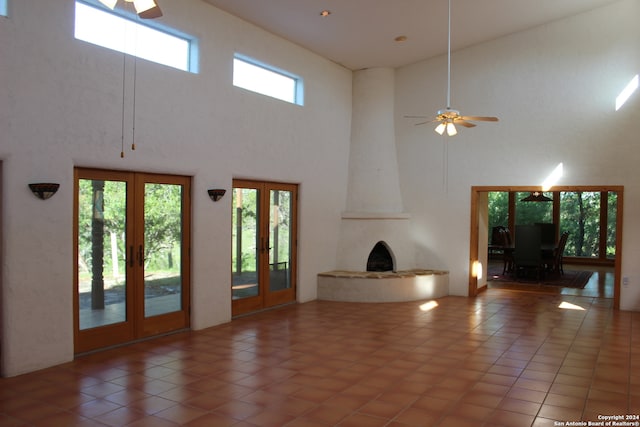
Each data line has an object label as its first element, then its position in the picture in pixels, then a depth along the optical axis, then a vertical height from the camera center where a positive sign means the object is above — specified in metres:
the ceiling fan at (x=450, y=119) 5.48 +1.02
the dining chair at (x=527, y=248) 10.52 -0.78
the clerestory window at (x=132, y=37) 5.15 +1.88
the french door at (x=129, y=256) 5.19 -0.53
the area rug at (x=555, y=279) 10.48 -1.49
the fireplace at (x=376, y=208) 8.82 +0.03
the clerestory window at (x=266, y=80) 7.06 +1.90
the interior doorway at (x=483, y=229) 7.78 -0.33
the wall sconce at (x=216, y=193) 6.39 +0.19
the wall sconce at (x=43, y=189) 4.57 +0.16
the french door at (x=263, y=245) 7.08 -0.53
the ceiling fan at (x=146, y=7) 3.11 +1.25
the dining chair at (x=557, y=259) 11.50 -1.10
